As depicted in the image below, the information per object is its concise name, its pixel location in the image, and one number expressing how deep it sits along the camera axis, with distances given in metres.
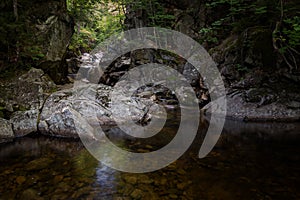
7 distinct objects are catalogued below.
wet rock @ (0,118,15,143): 5.61
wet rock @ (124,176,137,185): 3.78
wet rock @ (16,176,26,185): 3.72
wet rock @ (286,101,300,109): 8.10
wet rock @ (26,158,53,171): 4.29
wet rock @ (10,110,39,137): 6.03
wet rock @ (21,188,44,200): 3.29
